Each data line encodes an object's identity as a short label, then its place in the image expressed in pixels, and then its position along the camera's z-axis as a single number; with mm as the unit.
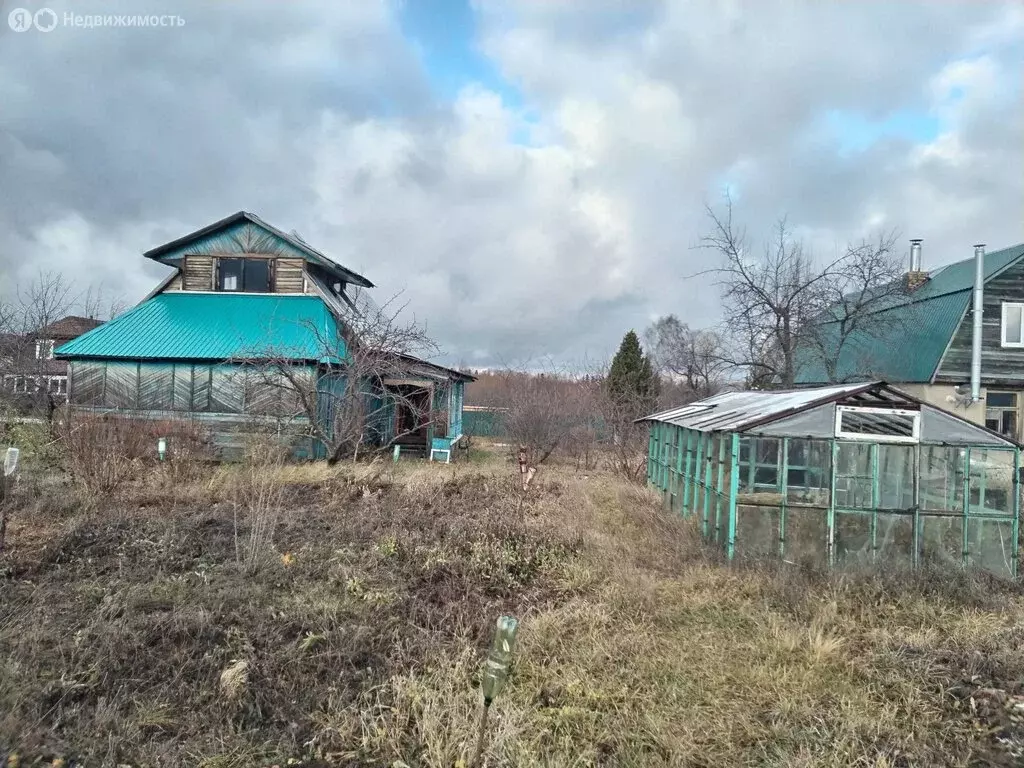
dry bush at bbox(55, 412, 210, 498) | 9336
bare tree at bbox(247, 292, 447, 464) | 14914
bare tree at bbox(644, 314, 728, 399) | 27359
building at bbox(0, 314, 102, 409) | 18344
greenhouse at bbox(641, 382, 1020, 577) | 7703
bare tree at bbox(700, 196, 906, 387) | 17156
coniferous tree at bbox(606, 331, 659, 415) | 22172
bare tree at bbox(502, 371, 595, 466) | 19281
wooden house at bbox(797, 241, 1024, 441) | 18891
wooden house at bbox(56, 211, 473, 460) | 16109
